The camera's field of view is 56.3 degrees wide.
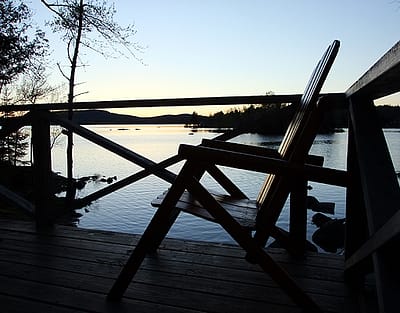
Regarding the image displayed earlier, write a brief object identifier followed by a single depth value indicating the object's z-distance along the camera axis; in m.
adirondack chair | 1.35
